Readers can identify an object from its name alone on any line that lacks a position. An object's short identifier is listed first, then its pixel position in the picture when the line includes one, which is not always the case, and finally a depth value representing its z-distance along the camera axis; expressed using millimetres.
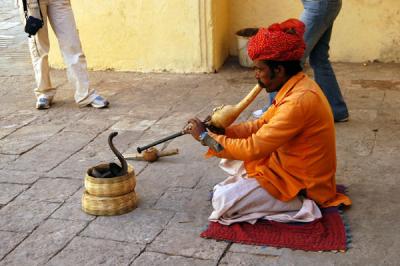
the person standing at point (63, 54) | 5328
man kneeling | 3141
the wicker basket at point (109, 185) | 3422
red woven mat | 3084
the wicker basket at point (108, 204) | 3467
